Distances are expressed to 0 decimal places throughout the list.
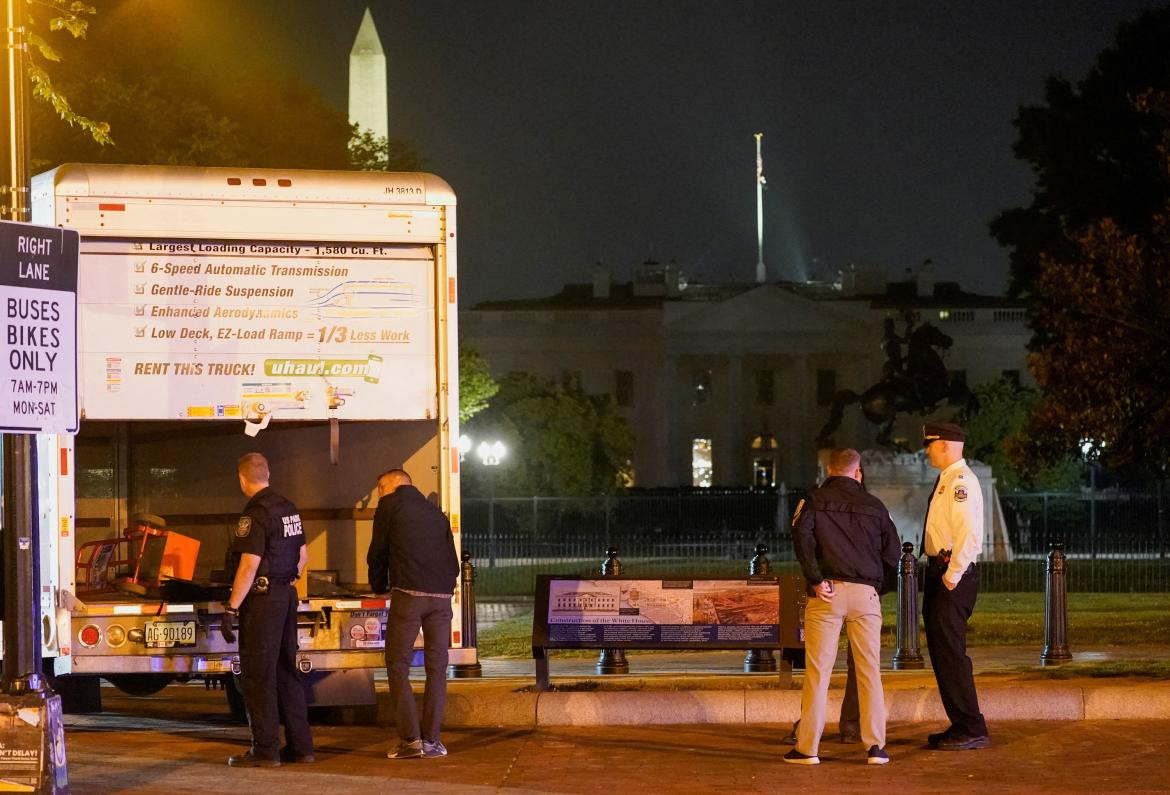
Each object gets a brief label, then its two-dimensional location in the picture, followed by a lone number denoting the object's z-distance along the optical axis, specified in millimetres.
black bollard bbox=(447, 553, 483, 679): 14336
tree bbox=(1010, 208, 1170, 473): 18031
